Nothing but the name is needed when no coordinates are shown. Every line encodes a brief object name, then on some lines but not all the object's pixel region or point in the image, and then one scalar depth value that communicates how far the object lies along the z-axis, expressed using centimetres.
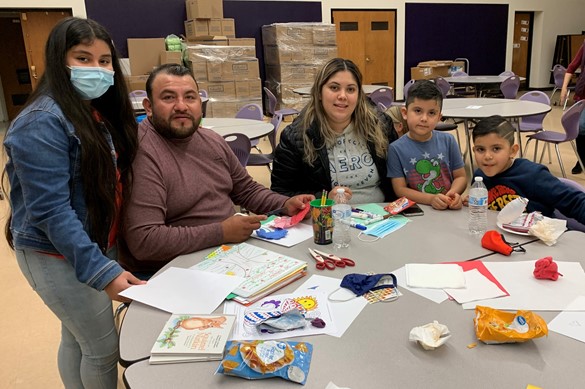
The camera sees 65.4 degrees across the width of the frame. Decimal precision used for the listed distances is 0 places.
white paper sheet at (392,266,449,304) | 133
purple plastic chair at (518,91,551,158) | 541
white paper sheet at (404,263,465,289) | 140
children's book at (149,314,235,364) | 110
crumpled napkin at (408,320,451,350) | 109
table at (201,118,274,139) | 405
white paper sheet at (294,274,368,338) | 123
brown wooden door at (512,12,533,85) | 1322
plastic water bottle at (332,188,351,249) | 173
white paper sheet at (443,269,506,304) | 133
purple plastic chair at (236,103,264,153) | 539
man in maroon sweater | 167
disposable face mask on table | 181
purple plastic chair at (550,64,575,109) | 1001
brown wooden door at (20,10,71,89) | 838
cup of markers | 169
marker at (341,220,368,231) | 186
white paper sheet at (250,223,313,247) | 175
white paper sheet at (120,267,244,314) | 133
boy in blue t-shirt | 236
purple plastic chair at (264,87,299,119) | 662
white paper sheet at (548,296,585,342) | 115
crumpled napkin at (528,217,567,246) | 165
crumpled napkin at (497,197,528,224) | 177
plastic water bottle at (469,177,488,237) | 178
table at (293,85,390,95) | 702
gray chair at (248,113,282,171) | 428
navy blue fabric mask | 137
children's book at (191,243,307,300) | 142
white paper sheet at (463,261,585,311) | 129
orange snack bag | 110
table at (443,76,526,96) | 813
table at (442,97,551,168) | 461
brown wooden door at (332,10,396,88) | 1097
